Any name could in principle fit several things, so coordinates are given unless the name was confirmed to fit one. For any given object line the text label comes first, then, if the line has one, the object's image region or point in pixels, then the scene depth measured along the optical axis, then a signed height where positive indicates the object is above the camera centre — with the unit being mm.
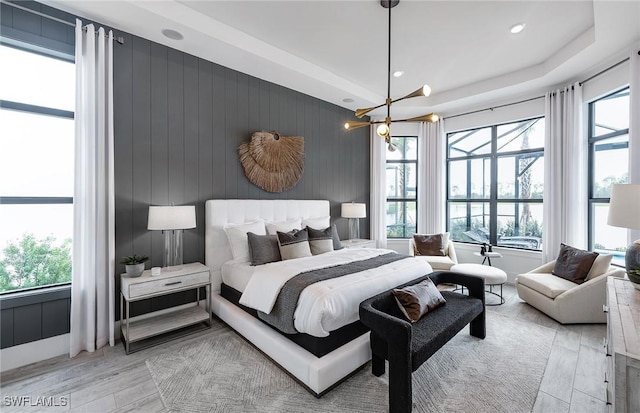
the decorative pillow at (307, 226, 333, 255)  3662 -474
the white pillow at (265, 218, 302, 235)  3787 -289
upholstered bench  1786 -972
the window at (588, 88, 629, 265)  3580 +615
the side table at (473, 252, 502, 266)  4426 -790
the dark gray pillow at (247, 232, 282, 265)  3221 -512
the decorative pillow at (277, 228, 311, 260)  3294 -485
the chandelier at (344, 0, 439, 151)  2428 +905
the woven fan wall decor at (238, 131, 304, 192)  3980 +689
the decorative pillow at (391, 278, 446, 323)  2354 -832
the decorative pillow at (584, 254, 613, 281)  3283 -713
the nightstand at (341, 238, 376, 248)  4727 -667
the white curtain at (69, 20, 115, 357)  2631 +65
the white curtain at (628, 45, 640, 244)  3021 +937
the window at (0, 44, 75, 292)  2502 +352
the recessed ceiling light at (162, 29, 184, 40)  2940 +1842
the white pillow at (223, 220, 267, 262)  3418 -423
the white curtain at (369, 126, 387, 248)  5809 +263
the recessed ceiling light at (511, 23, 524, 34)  3057 +1990
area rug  1989 -1421
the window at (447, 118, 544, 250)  4855 +411
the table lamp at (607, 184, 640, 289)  2086 -62
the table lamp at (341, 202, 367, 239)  5125 -102
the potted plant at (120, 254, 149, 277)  2738 -595
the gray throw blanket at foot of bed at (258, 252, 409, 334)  2303 -757
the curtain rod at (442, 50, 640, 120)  3409 +1789
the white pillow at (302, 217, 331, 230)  4355 -276
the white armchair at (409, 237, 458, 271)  4496 -893
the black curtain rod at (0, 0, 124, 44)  2369 +1701
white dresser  1160 -642
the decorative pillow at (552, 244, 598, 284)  3426 -736
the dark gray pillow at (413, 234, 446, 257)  4879 -693
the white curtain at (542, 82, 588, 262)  4035 +496
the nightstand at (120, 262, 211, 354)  2656 -1184
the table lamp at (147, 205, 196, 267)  2857 -198
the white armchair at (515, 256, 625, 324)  3129 -1054
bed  2143 -1015
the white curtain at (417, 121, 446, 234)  5613 +580
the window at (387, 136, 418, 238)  6105 +387
